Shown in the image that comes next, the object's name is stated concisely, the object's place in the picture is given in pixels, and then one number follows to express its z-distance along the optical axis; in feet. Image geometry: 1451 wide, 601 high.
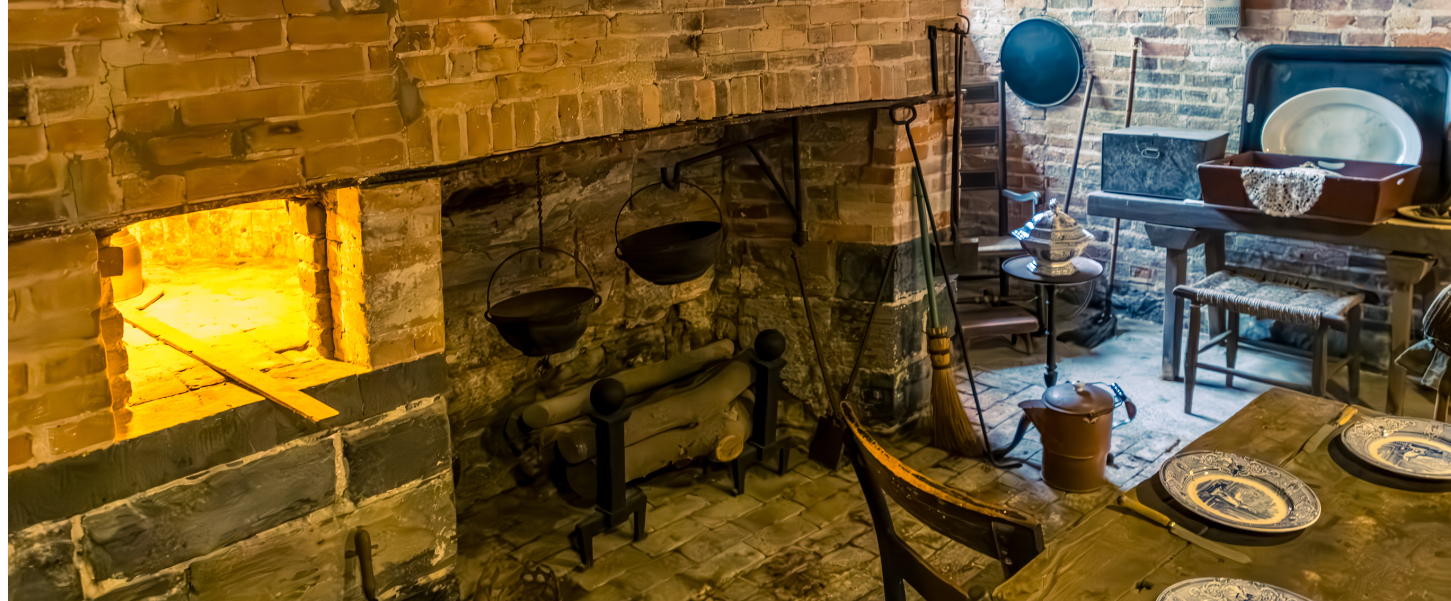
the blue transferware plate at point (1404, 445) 8.82
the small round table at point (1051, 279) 14.76
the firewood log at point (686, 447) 13.55
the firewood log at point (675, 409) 13.08
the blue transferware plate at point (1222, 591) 6.98
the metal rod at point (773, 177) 14.75
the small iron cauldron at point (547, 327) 11.16
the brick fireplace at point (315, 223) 7.54
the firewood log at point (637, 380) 13.58
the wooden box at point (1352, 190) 15.03
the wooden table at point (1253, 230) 15.15
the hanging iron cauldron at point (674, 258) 12.12
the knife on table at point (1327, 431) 9.47
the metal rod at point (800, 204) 14.89
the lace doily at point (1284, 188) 15.39
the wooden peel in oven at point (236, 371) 7.88
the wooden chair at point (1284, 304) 15.37
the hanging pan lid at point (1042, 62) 20.48
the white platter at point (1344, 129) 16.55
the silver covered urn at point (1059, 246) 14.93
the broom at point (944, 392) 14.89
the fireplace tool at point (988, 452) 14.87
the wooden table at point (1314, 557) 7.28
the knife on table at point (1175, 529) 7.70
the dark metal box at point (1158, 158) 17.21
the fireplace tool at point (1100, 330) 19.75
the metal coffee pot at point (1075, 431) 13.51
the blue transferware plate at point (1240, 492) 8.04
